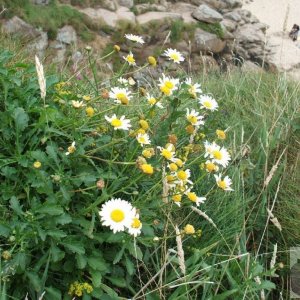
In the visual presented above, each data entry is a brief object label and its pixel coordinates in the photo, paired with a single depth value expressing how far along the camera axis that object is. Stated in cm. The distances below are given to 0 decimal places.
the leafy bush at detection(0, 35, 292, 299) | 152
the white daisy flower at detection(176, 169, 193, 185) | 173
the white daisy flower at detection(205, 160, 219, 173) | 175
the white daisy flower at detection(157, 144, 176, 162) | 169
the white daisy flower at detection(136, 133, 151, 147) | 171
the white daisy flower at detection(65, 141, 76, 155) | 165
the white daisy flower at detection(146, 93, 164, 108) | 200
